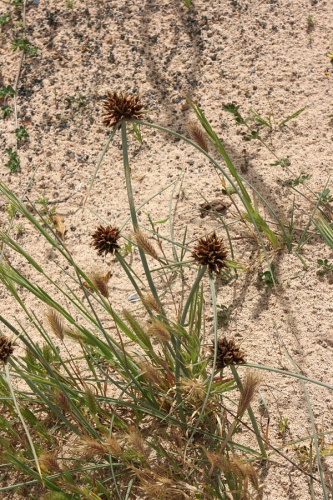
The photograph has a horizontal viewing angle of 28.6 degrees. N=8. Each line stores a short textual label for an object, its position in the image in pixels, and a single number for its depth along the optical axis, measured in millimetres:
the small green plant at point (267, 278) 2455
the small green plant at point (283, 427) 2098
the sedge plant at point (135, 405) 1690
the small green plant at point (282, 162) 2698
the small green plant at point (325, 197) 2564
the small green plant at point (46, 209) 2900
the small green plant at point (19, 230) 2889
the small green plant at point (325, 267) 2422
